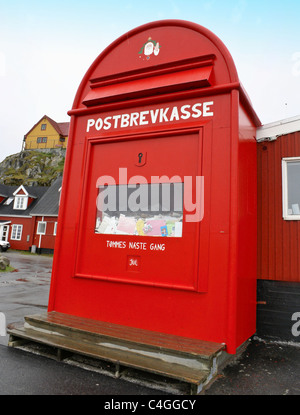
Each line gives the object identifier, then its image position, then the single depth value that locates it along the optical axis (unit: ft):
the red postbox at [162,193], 14.34
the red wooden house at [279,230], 17.19
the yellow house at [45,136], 191.67
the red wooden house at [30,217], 92.68
